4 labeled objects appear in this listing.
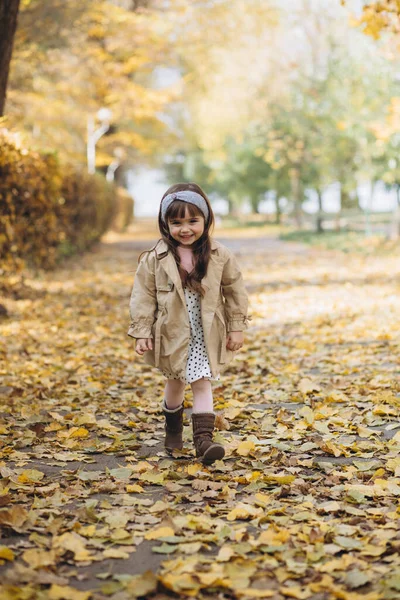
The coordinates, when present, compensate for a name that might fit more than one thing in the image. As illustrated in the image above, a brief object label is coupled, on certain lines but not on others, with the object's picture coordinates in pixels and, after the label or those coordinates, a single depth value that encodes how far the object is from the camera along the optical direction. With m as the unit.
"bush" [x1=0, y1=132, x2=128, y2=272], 9.57
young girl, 4.09
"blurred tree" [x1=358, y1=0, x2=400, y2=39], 7.80
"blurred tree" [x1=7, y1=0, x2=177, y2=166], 18.38
